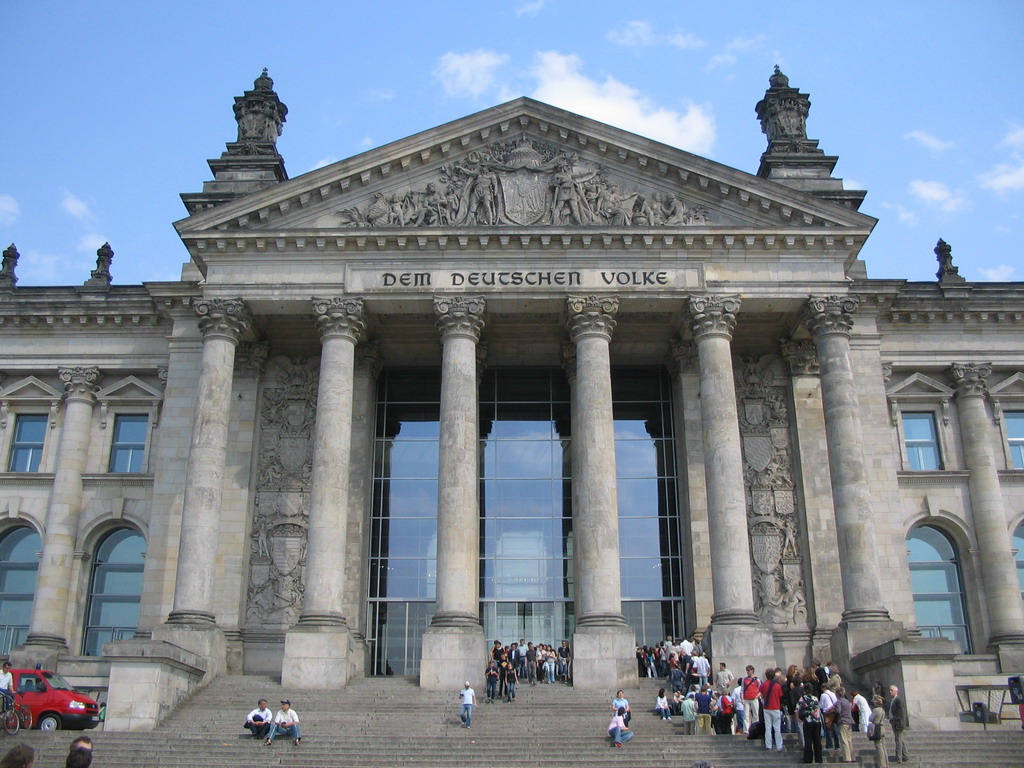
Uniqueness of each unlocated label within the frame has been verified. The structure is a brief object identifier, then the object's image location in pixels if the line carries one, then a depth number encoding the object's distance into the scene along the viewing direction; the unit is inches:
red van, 1027.3
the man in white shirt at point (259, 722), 951.0
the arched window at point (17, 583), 1472.7
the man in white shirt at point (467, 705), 989.8
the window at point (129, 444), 1519.4
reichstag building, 1230.9
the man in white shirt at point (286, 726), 931.3
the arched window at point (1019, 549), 1476.4
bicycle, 946.7
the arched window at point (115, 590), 1443.2
